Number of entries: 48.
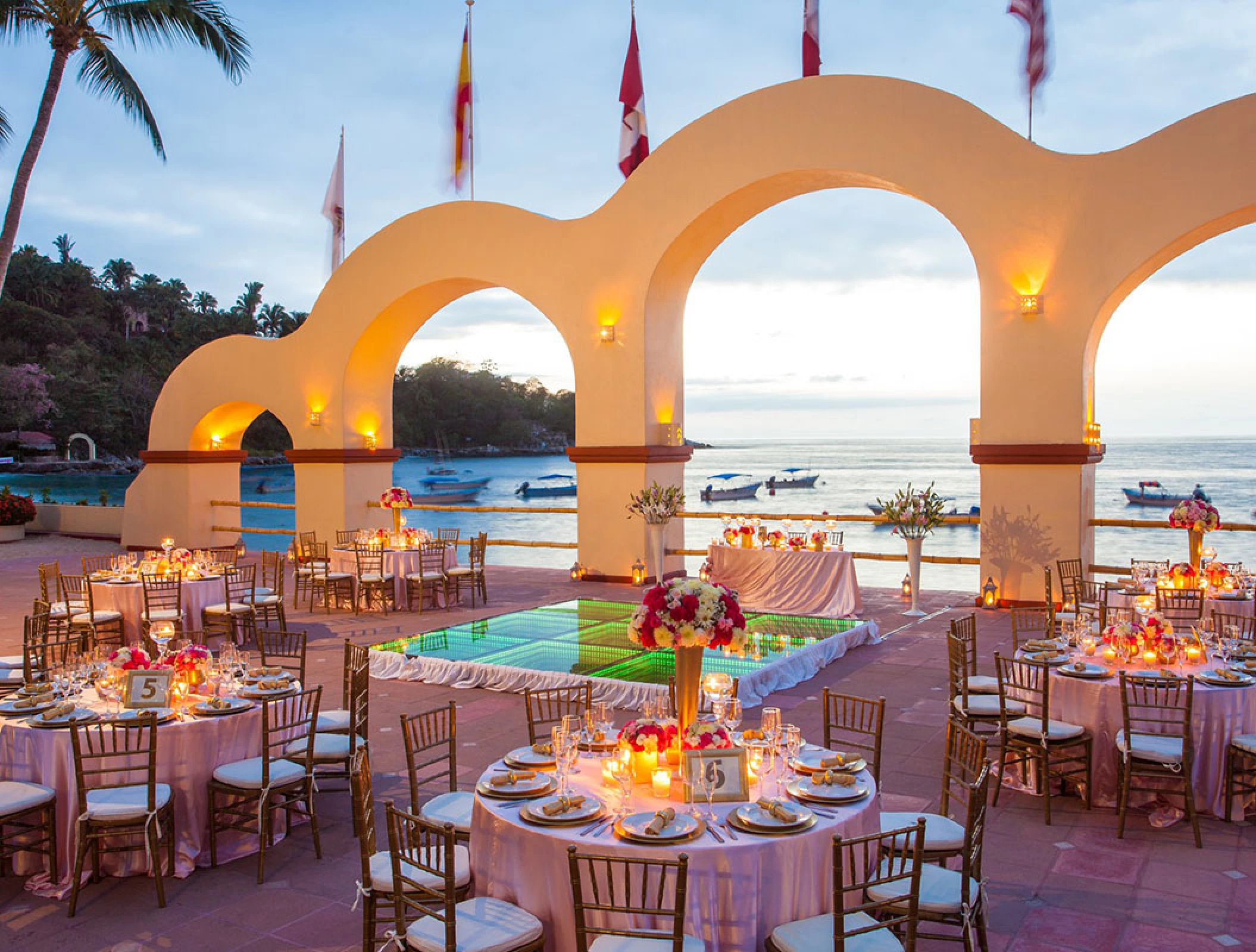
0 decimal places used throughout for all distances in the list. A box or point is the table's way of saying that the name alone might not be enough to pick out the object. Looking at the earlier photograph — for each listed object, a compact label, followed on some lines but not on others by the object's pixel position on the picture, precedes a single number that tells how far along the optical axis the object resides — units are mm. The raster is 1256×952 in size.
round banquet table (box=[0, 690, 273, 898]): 5277
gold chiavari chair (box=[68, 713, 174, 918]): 4953
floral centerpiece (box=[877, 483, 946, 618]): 12125
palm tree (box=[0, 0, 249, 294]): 12766
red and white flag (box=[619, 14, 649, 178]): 15078
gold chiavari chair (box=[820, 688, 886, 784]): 4953
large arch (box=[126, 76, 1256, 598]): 11352
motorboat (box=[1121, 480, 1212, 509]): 47094
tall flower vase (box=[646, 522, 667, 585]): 14078
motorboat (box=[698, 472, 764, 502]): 57488
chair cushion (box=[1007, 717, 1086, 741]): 6008
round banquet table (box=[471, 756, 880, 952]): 3645
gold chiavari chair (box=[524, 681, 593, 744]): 5332
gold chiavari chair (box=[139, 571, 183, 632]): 10664
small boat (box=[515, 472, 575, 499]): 51919
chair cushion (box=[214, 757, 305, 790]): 5398
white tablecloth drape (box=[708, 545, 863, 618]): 12086
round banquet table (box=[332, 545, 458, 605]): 13297
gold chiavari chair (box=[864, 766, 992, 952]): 3818
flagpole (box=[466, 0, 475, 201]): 16688
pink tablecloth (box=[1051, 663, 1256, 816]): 5840
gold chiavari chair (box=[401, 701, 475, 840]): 4676
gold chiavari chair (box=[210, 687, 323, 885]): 5367
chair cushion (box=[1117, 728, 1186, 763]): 5590
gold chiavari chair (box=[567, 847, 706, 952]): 3295
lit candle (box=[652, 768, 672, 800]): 4223
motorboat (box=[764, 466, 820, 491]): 67500
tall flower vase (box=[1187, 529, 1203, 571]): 10023
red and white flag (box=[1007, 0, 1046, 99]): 12164
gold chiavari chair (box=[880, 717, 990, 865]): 4340
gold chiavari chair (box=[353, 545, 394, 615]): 13008
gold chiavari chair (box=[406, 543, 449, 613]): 13141
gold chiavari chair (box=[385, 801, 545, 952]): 3574
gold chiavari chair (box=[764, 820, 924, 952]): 3449
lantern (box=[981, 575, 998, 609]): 12172
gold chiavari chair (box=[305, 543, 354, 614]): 13375
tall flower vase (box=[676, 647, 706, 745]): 4598
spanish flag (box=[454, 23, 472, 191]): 16781
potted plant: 21688
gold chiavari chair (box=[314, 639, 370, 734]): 6148
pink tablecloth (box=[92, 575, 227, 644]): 11055
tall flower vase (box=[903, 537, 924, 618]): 12312
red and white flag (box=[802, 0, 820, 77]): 13484
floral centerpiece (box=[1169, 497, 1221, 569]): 9883
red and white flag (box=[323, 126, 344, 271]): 19078
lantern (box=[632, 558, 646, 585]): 14398
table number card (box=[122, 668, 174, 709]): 5652
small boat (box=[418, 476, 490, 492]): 51719
